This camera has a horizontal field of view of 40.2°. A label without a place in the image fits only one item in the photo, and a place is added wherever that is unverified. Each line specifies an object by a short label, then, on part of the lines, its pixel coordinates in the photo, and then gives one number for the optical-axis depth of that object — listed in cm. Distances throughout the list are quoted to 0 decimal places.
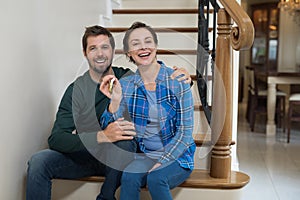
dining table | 533
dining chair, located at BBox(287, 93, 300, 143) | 504
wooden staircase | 185
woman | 182
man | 190
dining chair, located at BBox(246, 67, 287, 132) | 566
